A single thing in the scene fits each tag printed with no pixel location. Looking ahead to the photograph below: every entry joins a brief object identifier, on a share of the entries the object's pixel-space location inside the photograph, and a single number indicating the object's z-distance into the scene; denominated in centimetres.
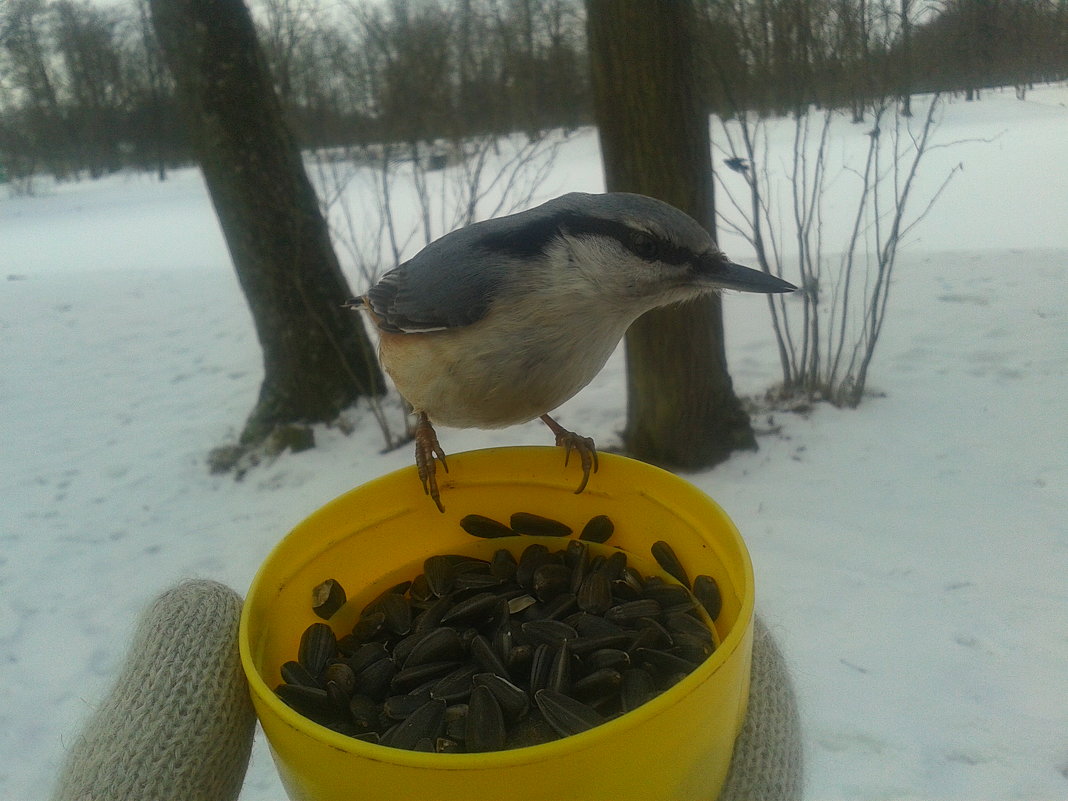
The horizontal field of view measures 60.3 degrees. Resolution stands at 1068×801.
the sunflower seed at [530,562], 20
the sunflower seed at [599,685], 17
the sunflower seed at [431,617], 19
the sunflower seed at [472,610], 19
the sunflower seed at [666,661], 17
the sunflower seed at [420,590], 20
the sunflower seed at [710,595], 18
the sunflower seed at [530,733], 16
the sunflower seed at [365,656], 18
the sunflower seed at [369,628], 19
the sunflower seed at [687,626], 18
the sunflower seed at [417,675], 18
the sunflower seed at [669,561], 19
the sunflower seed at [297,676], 18
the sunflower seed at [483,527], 21
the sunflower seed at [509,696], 17
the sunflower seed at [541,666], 17
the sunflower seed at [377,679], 18
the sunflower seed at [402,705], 17
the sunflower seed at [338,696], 17
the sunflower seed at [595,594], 19
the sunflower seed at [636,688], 17
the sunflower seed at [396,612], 19
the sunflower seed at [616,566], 20
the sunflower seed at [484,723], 16
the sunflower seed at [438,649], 18
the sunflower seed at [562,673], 17
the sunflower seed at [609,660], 17
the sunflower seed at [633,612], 19
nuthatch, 19
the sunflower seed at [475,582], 20
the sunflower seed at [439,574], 20
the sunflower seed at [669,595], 19
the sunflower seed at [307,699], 17
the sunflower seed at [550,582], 20
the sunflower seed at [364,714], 17
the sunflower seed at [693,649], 17
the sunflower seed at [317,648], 18
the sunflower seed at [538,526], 21
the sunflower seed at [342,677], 18
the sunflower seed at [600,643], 18
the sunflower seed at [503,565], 21
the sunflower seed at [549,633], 18
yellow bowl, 13
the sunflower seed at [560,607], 19
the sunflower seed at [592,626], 18
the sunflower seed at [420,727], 16
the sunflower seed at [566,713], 16
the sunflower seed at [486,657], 18
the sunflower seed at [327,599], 19
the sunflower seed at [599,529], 21
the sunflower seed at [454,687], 17
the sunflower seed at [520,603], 19
